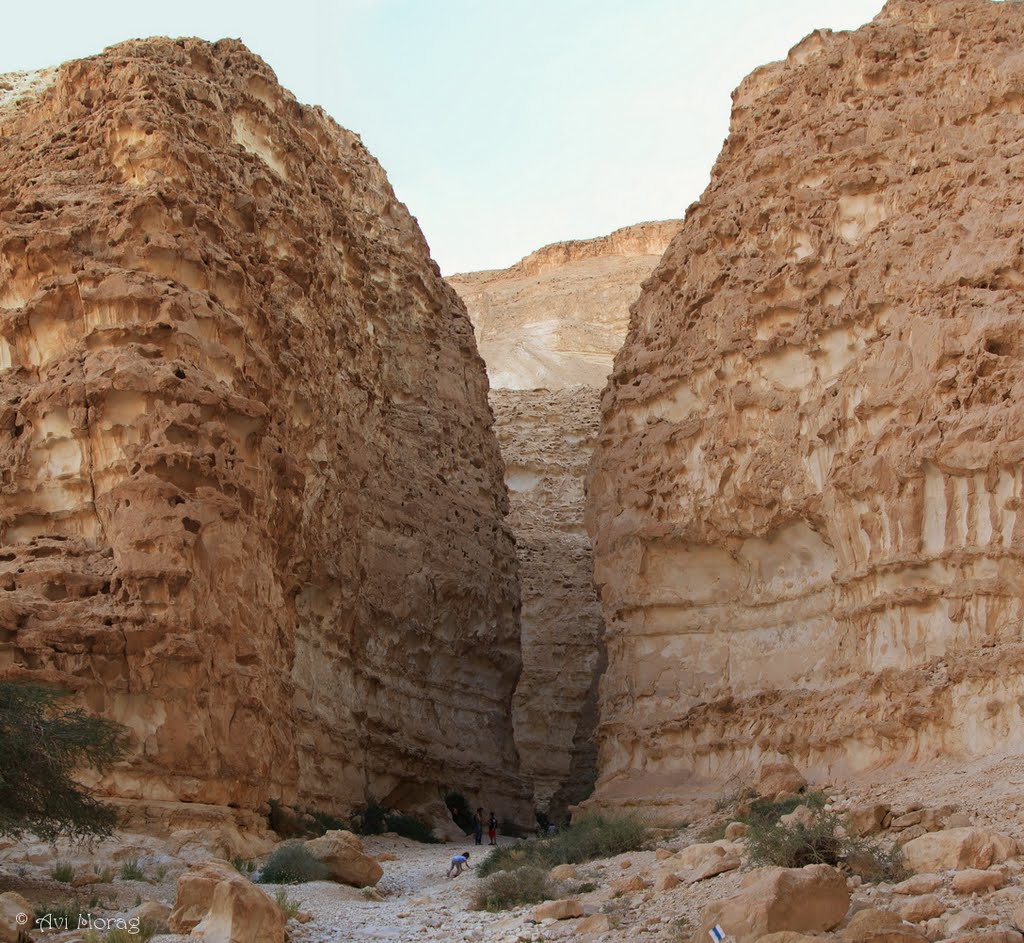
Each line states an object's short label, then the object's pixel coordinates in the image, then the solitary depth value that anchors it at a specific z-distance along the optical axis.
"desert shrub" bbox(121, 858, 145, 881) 15.34
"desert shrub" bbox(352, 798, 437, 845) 26.66
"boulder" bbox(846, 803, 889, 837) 13.89
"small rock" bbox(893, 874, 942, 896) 10.77
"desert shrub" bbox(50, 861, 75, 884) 14.36
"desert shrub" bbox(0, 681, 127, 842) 13.84
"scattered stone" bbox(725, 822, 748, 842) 15.58
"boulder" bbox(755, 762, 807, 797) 19.52
